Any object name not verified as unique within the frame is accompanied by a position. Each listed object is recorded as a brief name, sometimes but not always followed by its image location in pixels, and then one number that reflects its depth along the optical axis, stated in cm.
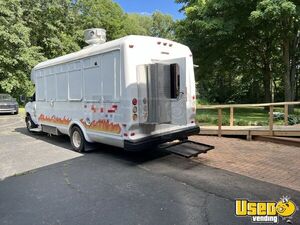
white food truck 470
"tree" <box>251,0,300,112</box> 952
